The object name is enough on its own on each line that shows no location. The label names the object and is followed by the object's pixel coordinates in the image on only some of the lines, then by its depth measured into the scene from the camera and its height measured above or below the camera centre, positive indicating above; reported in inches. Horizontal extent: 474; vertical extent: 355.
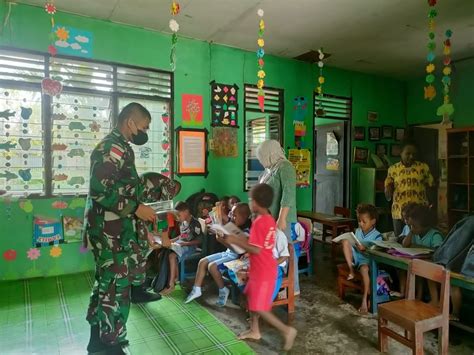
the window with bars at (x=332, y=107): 215.5 +39.8
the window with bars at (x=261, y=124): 192.5 +27.0
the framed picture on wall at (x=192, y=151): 169.8 +7.6
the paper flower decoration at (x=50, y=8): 131.3 +62.4
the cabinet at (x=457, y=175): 177.6 -4.7
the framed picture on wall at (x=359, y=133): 230.1 +23.1
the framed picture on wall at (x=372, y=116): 236.1 +35.7
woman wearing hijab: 112.3 -5.4
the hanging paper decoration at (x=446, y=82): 140.6 +36.9
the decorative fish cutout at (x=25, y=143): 137.4 +9.4
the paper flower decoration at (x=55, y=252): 144.1 -37.2
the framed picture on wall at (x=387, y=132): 241.8 +25.1
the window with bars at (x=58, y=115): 135.6 +21.6
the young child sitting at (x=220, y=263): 119.0 -35.0
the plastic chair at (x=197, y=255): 136.9 -36.7
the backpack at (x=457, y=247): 91.7 -22.8
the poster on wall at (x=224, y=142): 179.9 +13.2
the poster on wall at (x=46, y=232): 140.1 -28.2
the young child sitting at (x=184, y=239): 131.9 -30.9
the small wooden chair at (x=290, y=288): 109.9 -40.8
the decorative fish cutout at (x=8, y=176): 135.3 -4.2
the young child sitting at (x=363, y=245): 113.3 -27.4
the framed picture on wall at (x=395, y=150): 245.5 +12.2
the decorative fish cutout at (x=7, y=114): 133.7 +20.8
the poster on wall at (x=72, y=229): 145.9 -27.7
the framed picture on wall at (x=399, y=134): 247.8 +24.1
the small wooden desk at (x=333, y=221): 171.2 -28.4
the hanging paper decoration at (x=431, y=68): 134.3 +40.8
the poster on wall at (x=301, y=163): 206.2 +2.0
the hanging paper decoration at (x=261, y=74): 136.2 +46.5
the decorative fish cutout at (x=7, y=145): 134.2 +8.1
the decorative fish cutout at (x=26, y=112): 137.2 +22.1
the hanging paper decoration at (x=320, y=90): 206.6 +48.3
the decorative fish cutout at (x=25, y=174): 138.2 -3.5
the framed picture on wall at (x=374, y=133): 236.1 +23.3
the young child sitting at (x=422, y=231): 112.2 -22.0
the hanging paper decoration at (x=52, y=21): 131.6 +59.3
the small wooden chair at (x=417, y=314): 77.3 -35.8
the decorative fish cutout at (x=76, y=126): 146.8 +17.6
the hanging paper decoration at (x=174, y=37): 123.3 +55.6
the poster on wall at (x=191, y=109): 171.0 +29.3
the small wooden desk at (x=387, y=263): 84.4 -29.3
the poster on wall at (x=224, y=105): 178.9 +33.3
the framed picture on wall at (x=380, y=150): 239.1 +11.8
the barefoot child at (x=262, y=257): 83.4 -23.0
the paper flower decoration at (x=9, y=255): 136.2 -36.5
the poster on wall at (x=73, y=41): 141.8 +54.0
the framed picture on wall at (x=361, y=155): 230.6 +7.8
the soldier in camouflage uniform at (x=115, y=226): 77.6 -14.4
